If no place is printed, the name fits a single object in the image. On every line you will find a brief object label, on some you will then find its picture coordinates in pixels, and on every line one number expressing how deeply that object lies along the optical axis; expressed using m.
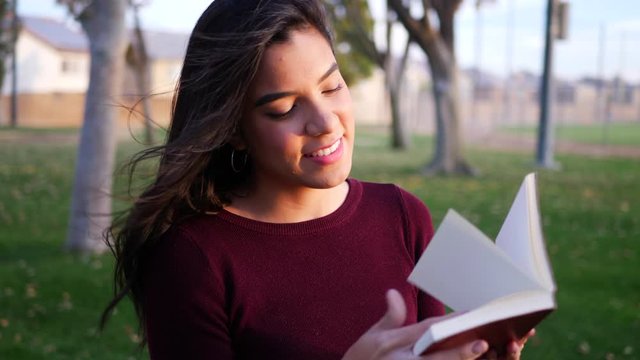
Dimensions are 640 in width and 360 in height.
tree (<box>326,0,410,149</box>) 22.78
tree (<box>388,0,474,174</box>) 14.76
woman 1.69
